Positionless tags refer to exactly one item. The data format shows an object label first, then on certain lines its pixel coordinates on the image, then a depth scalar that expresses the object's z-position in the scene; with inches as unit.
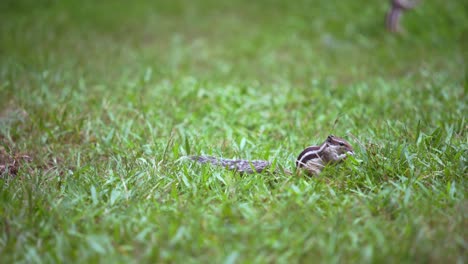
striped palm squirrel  135.3
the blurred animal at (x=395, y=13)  332.2
